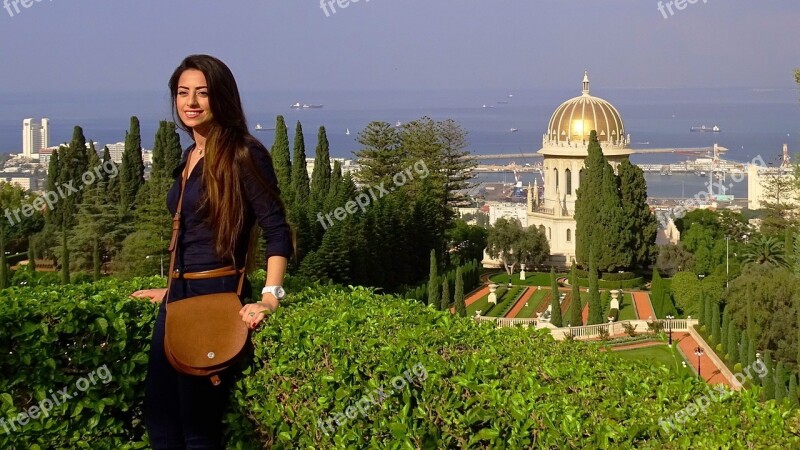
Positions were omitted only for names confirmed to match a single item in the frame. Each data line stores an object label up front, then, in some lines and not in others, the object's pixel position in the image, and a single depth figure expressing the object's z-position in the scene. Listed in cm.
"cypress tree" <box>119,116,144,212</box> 3600
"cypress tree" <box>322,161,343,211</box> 3098
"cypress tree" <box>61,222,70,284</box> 2341
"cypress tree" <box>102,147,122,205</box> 3622
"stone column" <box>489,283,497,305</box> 3247
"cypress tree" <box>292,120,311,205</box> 3694
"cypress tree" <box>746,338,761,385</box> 2155
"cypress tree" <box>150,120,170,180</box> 3409
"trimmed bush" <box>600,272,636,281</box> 3756
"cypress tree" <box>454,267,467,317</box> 2680
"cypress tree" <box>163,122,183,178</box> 3469
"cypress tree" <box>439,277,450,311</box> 2795
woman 398
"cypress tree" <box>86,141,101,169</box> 3899
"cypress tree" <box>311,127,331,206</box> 3888
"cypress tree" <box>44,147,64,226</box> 3809
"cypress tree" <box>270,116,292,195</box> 3881
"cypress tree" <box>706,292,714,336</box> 2662
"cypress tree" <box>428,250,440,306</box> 2842
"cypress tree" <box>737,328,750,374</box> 2183
